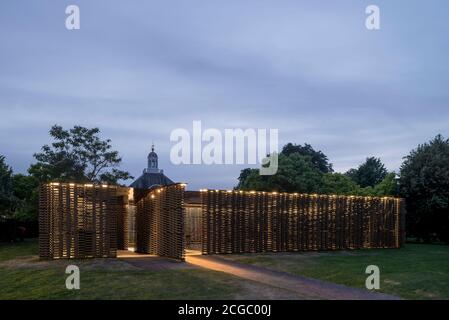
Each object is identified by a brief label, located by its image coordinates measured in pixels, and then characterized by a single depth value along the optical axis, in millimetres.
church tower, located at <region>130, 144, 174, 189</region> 64188
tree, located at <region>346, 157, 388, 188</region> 55750
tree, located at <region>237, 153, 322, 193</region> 33125
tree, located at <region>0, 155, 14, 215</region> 26181
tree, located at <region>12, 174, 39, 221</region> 28344
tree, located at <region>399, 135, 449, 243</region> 28953
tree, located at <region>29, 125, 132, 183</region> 29328
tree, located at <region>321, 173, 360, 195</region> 37906
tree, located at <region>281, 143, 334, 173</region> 51859
